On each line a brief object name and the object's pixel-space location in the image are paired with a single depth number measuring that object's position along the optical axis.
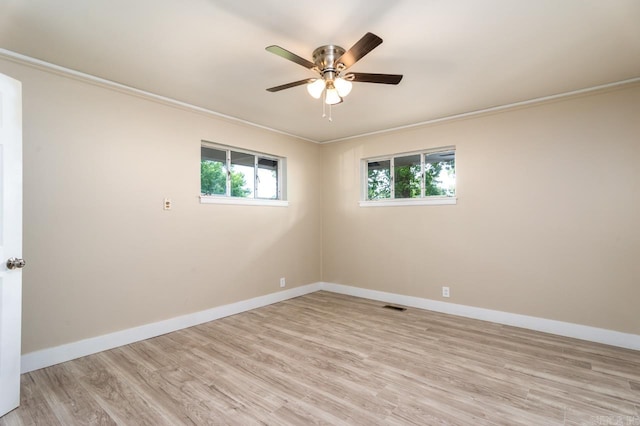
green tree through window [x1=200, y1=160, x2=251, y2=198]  3.82
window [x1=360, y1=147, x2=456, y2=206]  4.16
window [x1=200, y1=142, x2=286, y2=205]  3.86
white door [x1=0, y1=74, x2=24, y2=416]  1.97
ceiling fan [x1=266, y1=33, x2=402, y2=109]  2.16
